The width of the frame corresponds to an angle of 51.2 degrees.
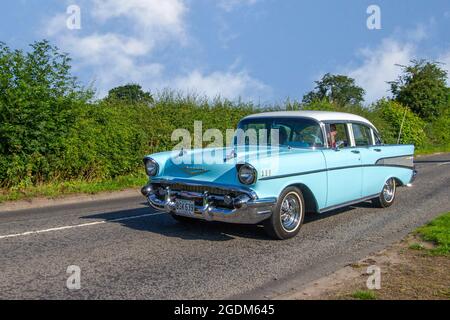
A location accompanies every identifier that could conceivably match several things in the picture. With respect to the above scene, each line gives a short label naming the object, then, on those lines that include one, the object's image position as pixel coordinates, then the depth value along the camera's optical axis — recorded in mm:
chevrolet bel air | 6076
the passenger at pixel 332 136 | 7434
